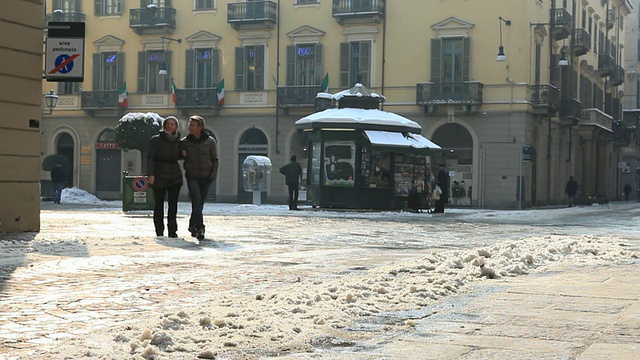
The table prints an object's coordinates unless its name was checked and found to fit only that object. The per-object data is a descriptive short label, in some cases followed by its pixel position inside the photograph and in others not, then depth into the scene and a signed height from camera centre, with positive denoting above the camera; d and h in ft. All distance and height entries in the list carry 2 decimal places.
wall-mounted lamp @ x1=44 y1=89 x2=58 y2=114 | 131.13 +10.35
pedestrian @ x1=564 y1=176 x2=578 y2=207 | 147.33 -0.96
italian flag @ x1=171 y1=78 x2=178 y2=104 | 148.97 +12.69
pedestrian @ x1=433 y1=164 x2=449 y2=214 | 103.40 -0.01
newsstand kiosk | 96.89 +2.07
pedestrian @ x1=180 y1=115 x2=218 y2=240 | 43.52 +0.65
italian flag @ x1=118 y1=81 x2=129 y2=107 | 151.94 +12.41
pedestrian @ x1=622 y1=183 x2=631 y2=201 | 233.96 -1.83
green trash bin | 81.66 -1.47
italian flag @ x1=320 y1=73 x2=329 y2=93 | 136.77 +13.29
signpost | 45.29 +5.62
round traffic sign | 81.87 -0.56
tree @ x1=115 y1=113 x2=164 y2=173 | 131.75 +6.34
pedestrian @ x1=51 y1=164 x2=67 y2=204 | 116.98 -0.34
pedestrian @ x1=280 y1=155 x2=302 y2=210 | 99.30 +0.11
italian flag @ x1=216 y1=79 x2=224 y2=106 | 145.71 +12.73
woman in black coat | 43.01 +0.54
